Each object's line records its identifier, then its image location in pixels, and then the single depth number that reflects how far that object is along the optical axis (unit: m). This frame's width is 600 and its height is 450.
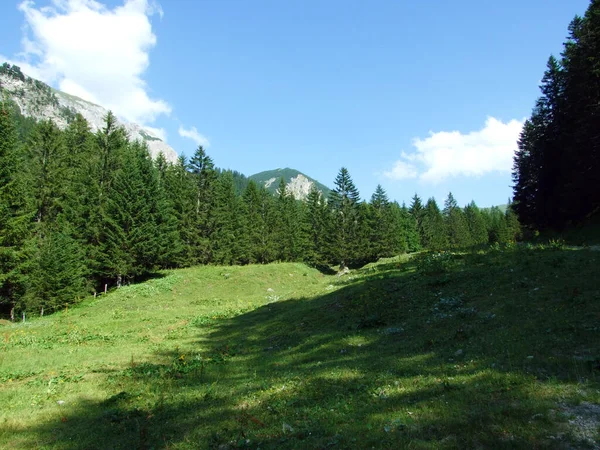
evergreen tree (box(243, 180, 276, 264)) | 75.19
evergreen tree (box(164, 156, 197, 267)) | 59.03
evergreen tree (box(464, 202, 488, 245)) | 112.12
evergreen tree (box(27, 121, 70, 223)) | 48.34
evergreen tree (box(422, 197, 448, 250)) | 104.35
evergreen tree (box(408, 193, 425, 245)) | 113.25
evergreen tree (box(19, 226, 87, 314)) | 36.06
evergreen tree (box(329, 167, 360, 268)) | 70.94
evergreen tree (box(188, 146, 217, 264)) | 60.28
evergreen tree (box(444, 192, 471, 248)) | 105.75
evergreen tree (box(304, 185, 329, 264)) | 74.75
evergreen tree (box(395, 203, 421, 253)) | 102.25
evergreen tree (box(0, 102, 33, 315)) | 30.42
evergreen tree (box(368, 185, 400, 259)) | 78.81
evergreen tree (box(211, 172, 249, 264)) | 61.81
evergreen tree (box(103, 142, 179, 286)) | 43.22
